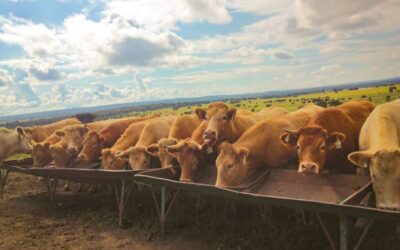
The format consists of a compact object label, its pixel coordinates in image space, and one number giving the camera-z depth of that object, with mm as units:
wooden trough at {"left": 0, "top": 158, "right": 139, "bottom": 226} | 10887
